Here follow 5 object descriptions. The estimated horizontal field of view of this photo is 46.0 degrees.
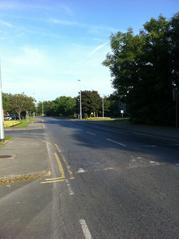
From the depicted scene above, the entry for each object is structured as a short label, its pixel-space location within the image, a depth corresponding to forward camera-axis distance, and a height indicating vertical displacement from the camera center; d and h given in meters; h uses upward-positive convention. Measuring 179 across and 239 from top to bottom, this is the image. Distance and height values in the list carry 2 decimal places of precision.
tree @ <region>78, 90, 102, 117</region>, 55.43 +2.86
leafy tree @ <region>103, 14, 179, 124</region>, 18.80 +4.25
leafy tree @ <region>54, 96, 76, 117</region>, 75.36 +2.84
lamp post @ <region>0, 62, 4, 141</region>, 12.48 -0.87
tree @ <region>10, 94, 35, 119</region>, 57.07 +3.17
